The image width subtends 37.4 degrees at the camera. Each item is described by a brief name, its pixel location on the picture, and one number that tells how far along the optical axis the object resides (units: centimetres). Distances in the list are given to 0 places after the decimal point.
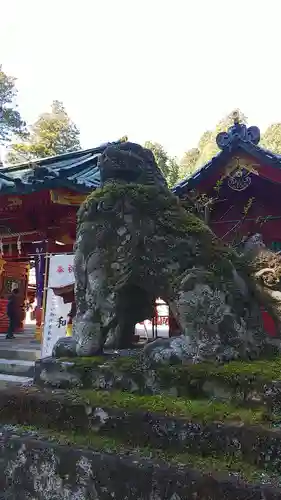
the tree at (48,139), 2480
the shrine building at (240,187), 631
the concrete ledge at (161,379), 205
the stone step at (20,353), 672
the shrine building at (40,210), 721
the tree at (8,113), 2528
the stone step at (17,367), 633
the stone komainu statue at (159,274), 234
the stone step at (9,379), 589
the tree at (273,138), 2651
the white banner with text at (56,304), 618
